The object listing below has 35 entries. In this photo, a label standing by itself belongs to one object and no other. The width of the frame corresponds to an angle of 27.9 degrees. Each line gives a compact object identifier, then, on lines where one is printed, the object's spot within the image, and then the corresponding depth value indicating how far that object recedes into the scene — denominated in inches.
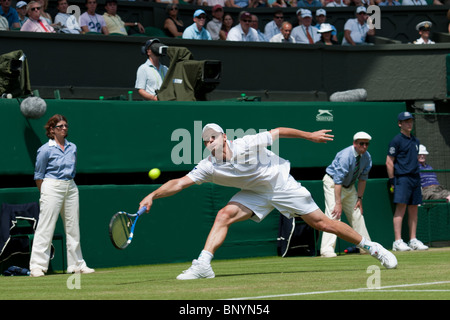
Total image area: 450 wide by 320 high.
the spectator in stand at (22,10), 633.0
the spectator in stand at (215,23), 719.1
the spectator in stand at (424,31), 770.8
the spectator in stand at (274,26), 745.6
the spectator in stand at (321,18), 775.1
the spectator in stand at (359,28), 770.2
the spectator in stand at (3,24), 597.6
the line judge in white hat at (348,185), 551.8
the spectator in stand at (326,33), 740.6
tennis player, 372.2
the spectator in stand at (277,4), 813.9
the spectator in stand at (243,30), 697.6
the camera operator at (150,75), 557.6
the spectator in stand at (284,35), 721.0
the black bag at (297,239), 567.2
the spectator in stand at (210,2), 766.5
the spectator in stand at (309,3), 815.7
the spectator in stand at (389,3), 839.3
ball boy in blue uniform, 588.1
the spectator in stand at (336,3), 829.2
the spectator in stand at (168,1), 740.6
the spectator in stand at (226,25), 720.3
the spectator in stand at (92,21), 656.4
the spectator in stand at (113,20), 669.3
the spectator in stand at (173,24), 700.7
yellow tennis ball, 510.9
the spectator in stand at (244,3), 797.5
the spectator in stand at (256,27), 730.6
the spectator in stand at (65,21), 634.2
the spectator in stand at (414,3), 839.6
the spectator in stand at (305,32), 741.3
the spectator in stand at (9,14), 623.8
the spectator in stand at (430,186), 636.7
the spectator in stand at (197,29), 669.9
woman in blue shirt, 449.4
